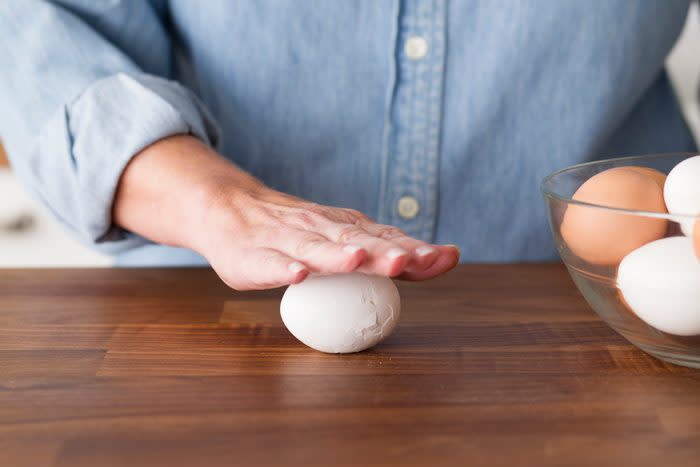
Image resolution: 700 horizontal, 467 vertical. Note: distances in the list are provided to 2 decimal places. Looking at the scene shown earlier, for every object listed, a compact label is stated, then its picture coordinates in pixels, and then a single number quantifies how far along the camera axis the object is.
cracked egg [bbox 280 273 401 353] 0.63
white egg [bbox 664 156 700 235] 0.59
